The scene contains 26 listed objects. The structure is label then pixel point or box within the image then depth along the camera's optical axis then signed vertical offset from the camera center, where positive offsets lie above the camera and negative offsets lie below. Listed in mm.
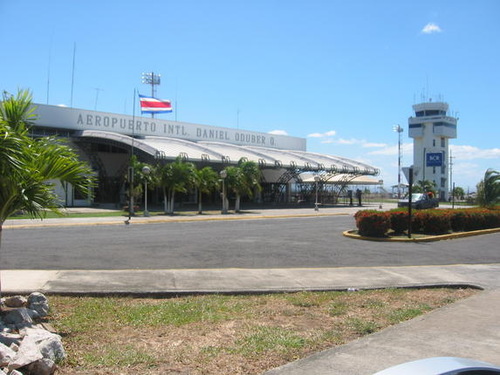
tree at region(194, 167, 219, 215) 34034 +1440
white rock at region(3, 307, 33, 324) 5473 -1436
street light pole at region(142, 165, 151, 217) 28859 +1573
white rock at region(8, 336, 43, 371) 4184 -1480
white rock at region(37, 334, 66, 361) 4555 -1510
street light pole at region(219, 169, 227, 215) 33938 +788
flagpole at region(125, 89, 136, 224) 28089 +843
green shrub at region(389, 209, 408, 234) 17812 -631
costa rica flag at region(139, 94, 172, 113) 45344 +9061
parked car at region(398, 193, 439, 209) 37781 +274
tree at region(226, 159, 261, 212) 35906 +1746
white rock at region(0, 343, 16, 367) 4191 -1464
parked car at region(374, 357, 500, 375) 2498 -880
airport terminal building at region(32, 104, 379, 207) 37469 +4084
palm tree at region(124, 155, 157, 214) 31031 +1357
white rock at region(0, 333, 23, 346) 4759 -1480
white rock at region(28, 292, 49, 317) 6125 -1422
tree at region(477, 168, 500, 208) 25917 +924
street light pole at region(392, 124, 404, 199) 89938 +13865
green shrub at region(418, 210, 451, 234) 18172 -644
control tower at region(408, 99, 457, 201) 100375 +15419
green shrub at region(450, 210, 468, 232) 19394 -630
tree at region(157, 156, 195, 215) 31859 +1505
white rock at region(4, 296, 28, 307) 6234 -1428
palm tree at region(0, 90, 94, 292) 5434 +351
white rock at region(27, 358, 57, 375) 4316 -1587
